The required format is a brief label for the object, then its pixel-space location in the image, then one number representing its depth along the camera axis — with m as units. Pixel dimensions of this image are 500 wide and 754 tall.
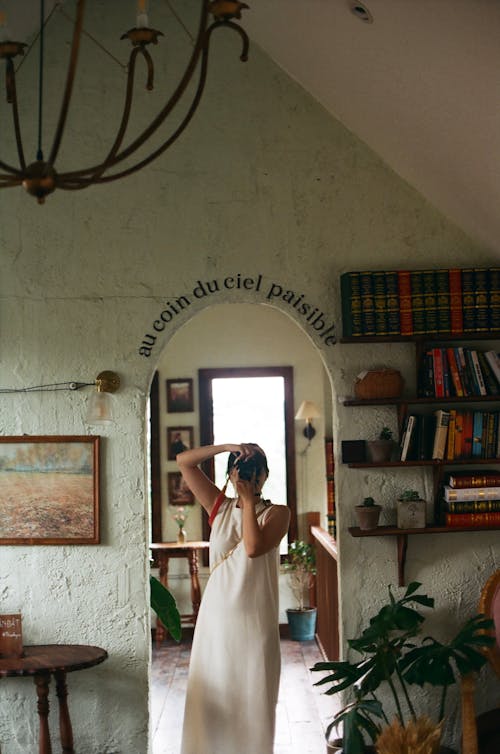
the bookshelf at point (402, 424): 4.75
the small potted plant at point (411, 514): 4.77
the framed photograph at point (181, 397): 8.84
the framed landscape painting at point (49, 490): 4.87
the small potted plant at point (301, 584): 8.27
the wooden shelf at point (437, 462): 4.75
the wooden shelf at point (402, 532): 4.75
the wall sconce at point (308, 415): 8.61
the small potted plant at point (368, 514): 4.76
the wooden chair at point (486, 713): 4.29
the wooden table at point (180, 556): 8.36
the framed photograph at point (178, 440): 8.80
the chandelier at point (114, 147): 2.09
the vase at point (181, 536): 8.52
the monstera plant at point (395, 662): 4.23
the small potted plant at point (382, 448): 4.79
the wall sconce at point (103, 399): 4.63
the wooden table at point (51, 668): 4.30
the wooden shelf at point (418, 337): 4.80
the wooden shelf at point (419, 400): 4.75
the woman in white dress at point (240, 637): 4.09
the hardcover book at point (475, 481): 4.77
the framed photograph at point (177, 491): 8.77
